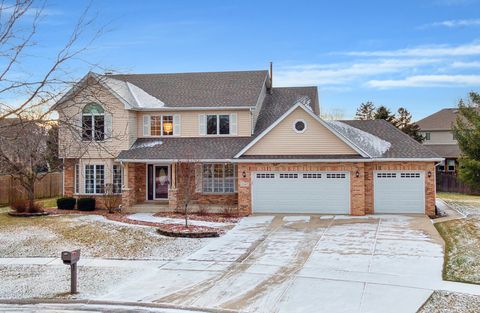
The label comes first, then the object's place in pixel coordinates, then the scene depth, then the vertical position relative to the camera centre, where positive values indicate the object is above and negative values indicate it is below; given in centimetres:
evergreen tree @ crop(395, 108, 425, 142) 4550 +365
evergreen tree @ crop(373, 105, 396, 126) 4494 +440
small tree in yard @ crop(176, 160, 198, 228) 2453 -61
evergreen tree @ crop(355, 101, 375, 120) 5316 +566
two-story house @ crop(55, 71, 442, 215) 2338 +54
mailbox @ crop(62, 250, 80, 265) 1194 -217
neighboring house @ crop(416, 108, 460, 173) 4941 +257
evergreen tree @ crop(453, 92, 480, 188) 3500 +166
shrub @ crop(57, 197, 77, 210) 2642 -195
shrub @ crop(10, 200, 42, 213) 2442 -200
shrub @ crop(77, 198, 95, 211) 2600 -198
